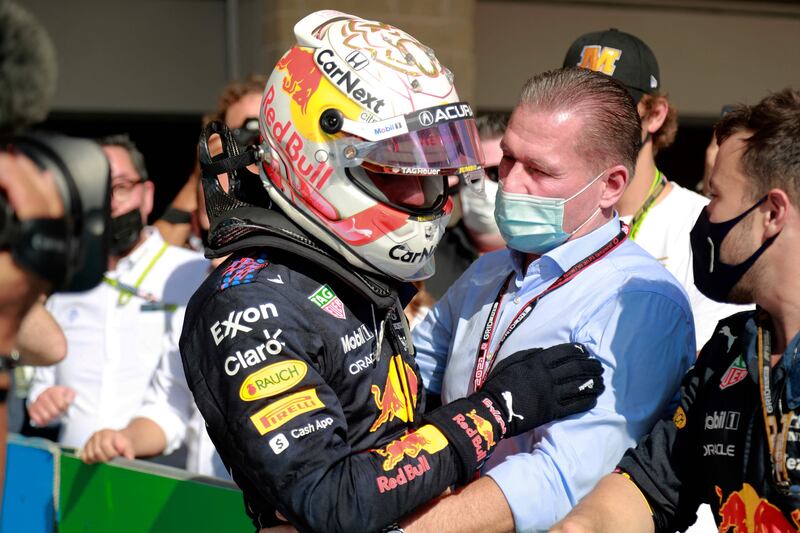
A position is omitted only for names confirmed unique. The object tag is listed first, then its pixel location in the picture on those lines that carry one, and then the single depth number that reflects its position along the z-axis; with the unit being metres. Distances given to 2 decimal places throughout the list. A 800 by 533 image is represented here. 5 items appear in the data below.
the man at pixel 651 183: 3.50
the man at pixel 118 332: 4.20
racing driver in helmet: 2.19
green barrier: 3.30
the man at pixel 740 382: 2.19
